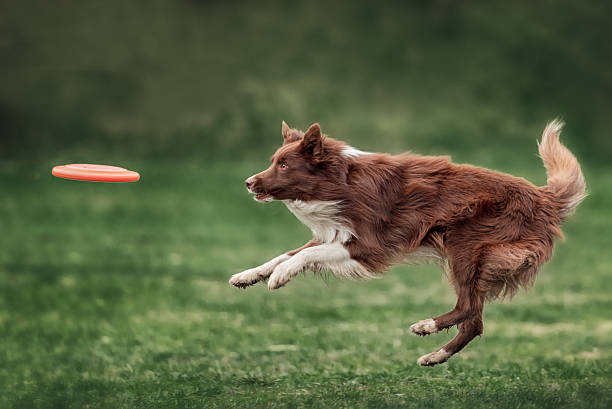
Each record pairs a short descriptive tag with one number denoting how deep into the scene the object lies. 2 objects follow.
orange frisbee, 14.40
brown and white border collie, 13.45
